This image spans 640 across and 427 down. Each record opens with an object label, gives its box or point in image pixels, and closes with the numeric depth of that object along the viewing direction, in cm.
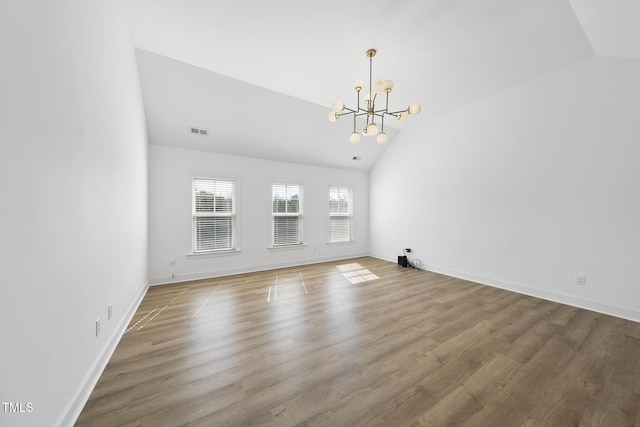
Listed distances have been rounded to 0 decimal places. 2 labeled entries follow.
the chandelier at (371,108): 237
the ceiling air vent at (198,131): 371
